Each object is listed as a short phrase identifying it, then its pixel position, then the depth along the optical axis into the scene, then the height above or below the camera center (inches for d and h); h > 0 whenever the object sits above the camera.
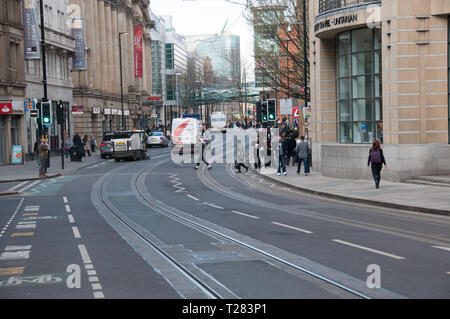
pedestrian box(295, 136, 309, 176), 1224.2 -57.2
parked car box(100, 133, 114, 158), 2073.1 -76.5
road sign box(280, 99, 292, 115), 1571.1 +26.1
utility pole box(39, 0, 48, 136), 1499.8 +122.8
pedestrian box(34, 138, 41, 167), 1850.9 -61.7
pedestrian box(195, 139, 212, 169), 1506.6 -95.0
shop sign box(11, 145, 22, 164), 1762.8 -74.3
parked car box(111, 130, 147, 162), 1909.4 -64.5
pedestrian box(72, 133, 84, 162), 1903.3 -62.9
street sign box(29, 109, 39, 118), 1515.7 +22.3
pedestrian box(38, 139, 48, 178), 1310.3 -62.1
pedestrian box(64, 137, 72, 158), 2108.5 -67.9
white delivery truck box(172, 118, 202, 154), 1983.3 -43.9
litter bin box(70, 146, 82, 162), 1902.1 -85.6
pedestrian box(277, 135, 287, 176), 1245.1 -66.4
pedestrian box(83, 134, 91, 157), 2208.2 -67.2
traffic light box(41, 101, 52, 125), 1480.1 +23.1
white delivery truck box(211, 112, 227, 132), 4852.4 -14.5
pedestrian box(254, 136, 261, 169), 1470.2 -84.5
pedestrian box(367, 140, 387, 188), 938.7 -59.8
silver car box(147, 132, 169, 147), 2918.3 -77.1
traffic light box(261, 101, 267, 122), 1363.6 +12.5
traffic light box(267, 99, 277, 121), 1357.0 +14.0
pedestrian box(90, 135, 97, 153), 2462.0 -70.8
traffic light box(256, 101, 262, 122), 1405.0 +11.4
